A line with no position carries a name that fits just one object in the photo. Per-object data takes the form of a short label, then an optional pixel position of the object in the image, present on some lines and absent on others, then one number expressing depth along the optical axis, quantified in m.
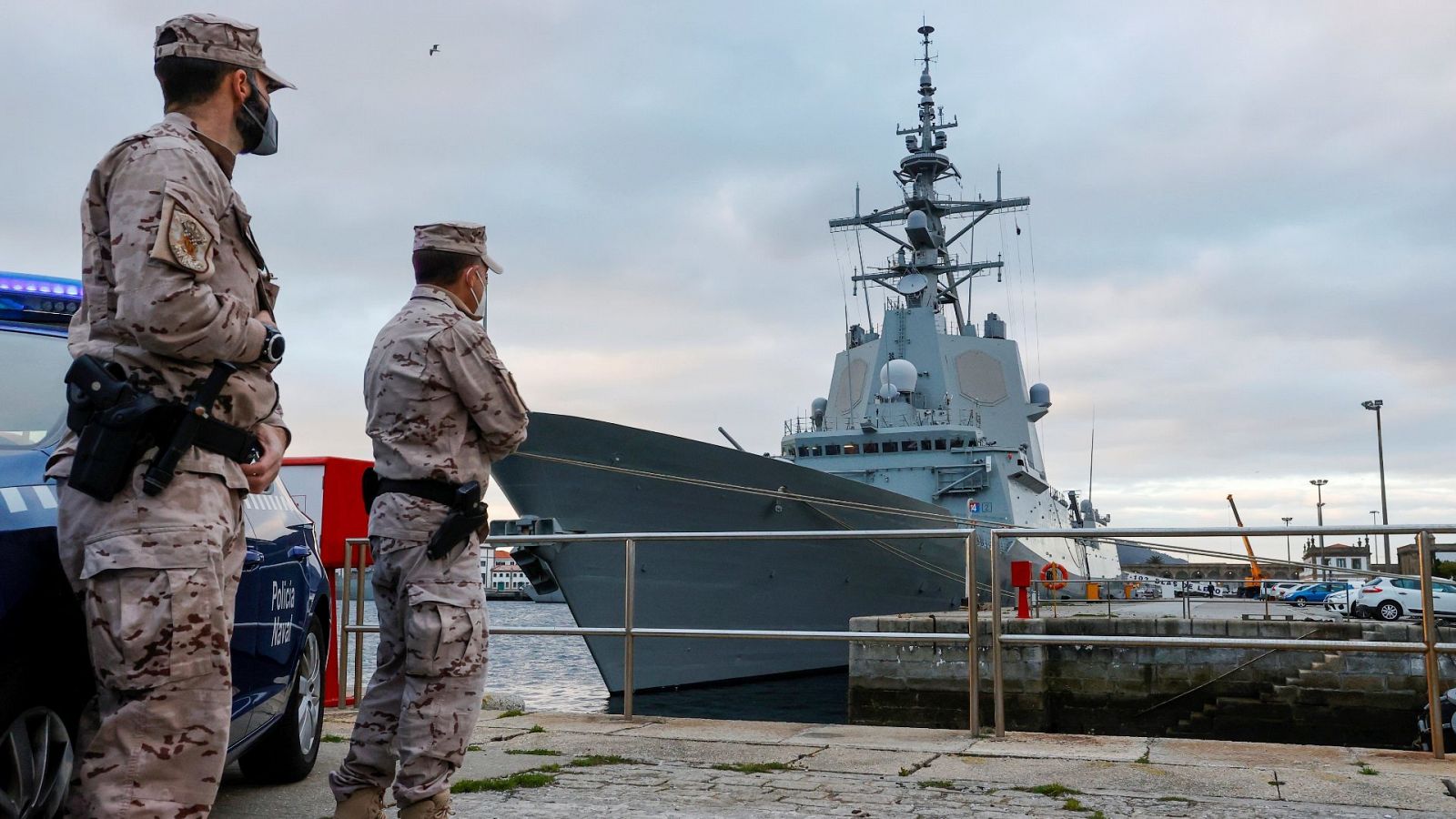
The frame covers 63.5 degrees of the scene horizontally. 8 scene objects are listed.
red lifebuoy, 18.41
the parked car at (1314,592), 31.22
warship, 14.70
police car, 2.04
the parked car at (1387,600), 22.73
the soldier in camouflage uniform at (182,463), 1.83
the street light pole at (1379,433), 45.94
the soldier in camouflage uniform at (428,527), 2.66
